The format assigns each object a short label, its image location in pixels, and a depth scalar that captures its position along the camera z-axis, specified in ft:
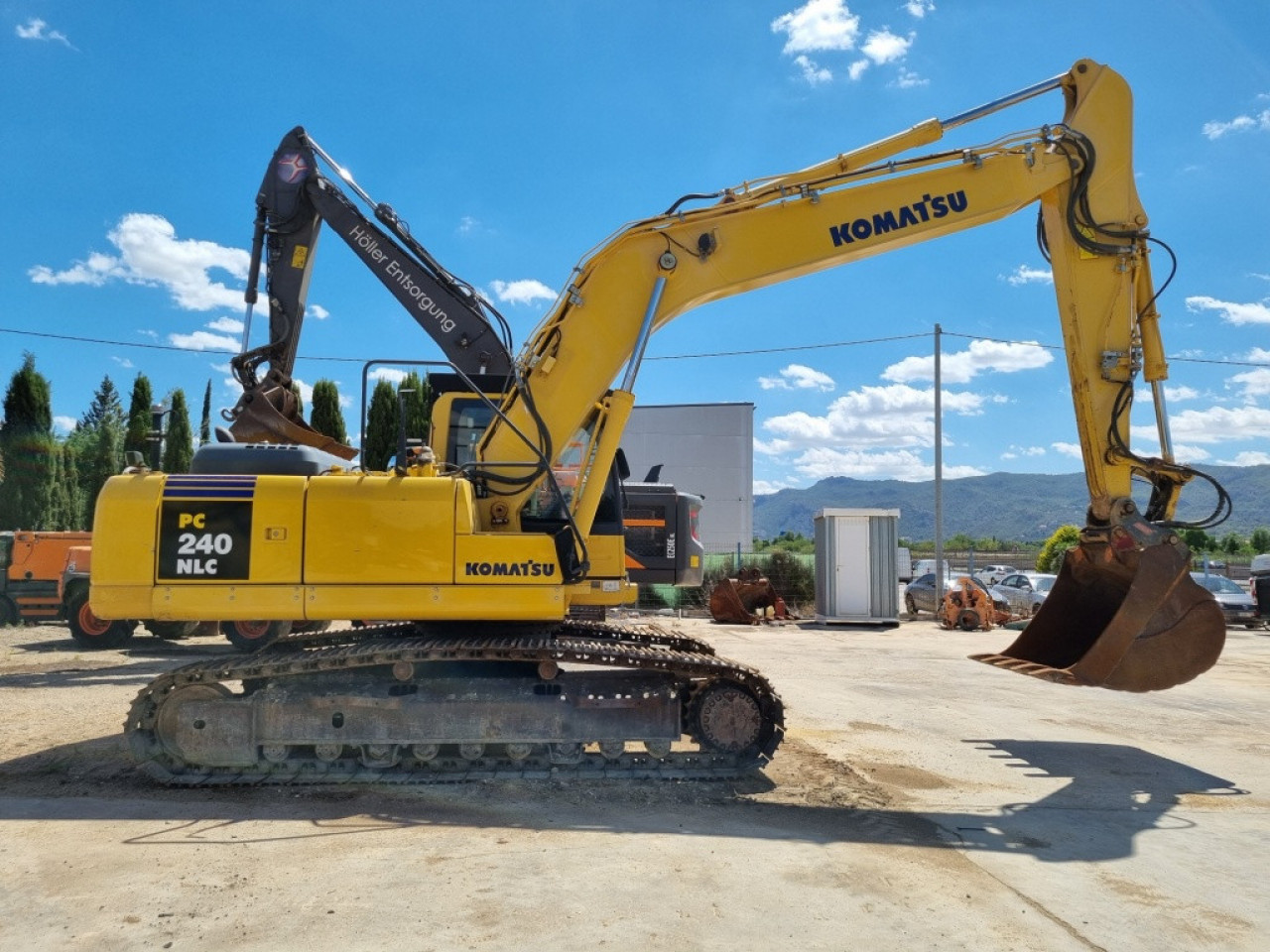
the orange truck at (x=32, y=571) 56.80
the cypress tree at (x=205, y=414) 88.49
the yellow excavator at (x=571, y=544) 21.72
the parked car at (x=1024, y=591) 78.75
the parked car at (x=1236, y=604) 73.00
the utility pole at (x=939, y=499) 81.66
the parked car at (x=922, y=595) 84.38
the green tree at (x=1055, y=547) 115.75
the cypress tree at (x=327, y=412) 92.99
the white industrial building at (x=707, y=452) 145.07
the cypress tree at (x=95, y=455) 90.12
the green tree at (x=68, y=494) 86.94
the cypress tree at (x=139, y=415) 96.02
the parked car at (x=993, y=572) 130.09
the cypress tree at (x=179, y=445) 97.09
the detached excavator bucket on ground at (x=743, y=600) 74.28
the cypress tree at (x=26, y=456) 83.61
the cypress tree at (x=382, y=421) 94.02
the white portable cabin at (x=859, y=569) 74.38
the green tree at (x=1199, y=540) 168.64
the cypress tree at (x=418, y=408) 85.83
